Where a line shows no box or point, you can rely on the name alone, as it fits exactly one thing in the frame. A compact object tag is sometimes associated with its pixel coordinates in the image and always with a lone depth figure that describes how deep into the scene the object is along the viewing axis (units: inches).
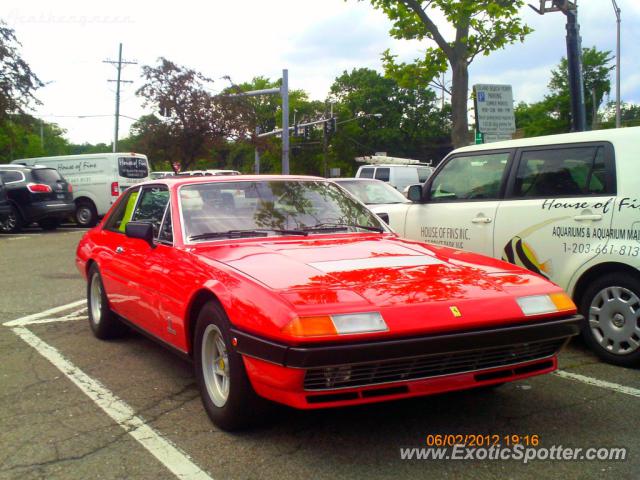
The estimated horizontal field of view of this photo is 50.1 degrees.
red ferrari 121.4
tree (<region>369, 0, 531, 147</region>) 632.4
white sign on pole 493.7
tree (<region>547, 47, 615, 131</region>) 1659.7
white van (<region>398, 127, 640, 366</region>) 194.1
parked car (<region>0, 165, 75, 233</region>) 689.6
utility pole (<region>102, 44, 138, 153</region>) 1879.9
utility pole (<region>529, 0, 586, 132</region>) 422.9
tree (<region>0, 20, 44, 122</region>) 946.7
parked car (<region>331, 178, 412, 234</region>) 440.1
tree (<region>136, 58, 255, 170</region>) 1127.0
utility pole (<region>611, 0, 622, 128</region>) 1371.6
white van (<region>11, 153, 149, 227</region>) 789.2
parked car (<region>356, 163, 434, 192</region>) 994.3
